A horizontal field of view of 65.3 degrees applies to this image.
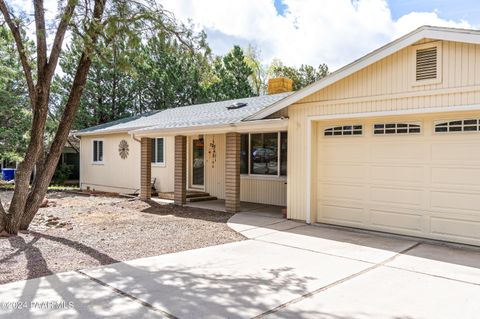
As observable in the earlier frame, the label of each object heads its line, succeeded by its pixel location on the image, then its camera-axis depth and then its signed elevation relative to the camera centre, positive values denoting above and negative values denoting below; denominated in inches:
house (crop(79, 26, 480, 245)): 254.5 +13.8
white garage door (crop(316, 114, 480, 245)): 258.2 -15.4
